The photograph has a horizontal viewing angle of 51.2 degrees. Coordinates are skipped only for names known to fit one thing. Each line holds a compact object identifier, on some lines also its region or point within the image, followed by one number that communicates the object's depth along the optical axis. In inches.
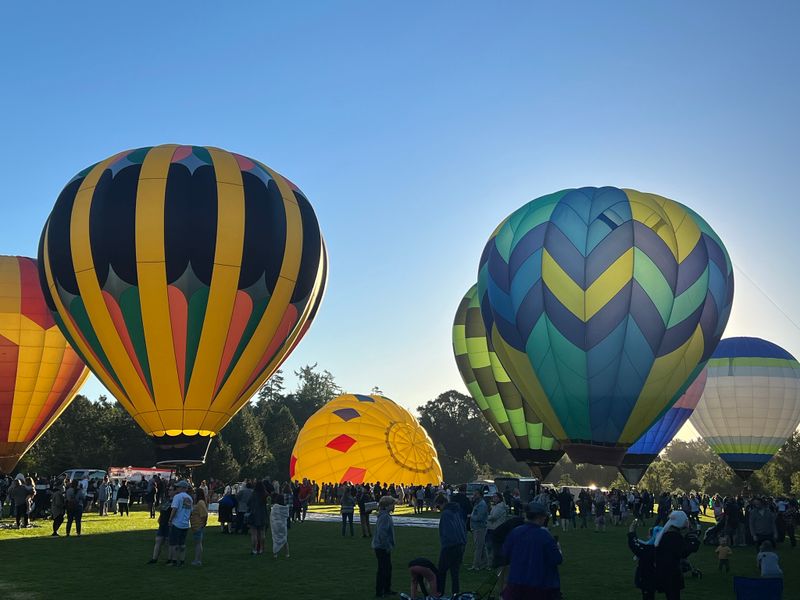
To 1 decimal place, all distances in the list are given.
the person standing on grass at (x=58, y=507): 757.3
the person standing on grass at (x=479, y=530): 569.9
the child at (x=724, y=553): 629.9
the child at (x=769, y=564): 450.0
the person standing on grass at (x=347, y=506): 816.9
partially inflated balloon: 1579.7
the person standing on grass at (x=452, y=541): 439.8
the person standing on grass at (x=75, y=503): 732.7
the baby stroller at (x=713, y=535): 842.8
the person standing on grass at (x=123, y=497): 1069.1
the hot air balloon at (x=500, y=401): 1378.0
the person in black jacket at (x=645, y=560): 373.7
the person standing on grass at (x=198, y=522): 571.2
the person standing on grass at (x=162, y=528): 575.8
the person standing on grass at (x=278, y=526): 631.8
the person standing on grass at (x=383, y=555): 453.1
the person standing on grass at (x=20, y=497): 804.6
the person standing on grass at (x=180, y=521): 542.9
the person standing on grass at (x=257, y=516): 636.7
